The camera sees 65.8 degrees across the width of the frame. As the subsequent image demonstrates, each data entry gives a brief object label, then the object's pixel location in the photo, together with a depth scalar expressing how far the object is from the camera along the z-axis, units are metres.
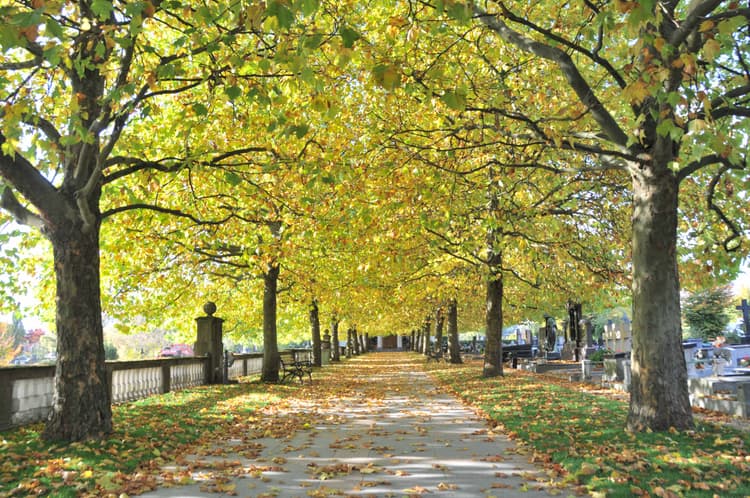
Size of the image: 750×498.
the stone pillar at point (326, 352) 38.66
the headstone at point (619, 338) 19.41
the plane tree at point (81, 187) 7.77
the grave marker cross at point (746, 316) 28.65
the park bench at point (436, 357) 40.00
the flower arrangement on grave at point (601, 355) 20.84
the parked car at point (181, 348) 65.75
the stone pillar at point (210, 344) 20.30
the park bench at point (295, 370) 21.05
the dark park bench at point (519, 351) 40.08
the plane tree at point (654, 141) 5.64
